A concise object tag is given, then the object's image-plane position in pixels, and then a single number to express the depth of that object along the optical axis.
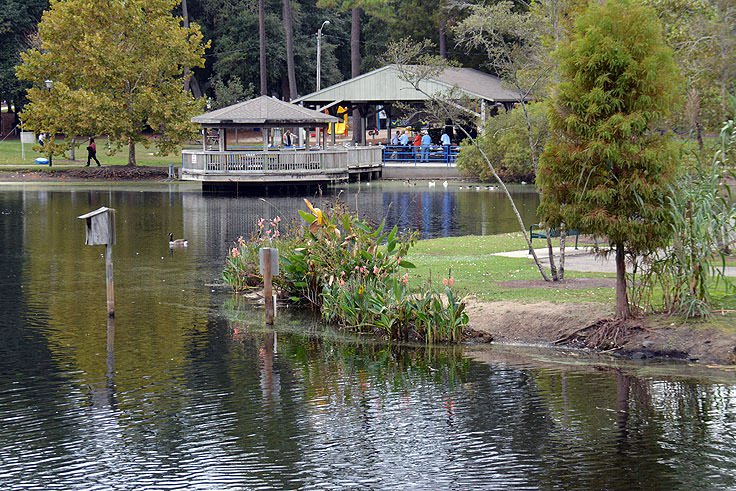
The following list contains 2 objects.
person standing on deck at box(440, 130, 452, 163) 58.94
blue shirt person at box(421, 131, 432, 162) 60.21
